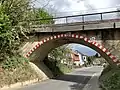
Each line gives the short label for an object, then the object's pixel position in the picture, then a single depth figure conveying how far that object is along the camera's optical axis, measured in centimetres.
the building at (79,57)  3496
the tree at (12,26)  677
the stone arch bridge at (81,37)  795
